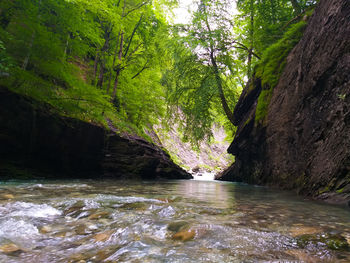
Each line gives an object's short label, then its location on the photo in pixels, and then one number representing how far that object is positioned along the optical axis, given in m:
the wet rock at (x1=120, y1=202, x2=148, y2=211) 3.09
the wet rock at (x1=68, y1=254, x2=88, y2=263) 1.49
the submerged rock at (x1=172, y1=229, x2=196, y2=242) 1.93
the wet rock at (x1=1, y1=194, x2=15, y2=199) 3.44
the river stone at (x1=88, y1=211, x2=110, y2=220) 2.54
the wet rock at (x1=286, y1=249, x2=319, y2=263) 1.51
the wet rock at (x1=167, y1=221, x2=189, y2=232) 2.18
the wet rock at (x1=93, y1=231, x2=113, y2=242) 1.90
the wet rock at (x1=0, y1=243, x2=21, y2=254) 1.60
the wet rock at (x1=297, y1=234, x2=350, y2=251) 1.75
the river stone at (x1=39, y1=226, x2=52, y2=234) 2.05
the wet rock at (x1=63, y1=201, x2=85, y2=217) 2.68
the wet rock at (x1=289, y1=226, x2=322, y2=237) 2.09
